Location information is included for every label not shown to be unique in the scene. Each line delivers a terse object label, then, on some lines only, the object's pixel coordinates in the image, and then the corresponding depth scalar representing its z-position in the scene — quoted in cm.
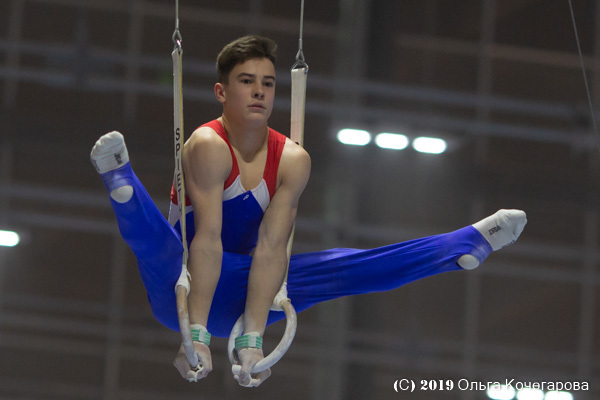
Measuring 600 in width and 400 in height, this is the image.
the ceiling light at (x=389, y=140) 1692
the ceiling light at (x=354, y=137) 1668
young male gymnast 648
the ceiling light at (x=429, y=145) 1714
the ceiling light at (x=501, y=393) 1745
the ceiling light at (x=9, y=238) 1648
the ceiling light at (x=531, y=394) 1723
